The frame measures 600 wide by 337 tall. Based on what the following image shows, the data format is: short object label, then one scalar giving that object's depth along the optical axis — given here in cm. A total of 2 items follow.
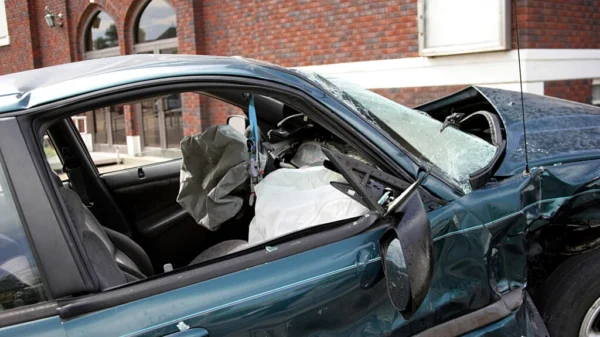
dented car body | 158
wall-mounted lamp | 1317
